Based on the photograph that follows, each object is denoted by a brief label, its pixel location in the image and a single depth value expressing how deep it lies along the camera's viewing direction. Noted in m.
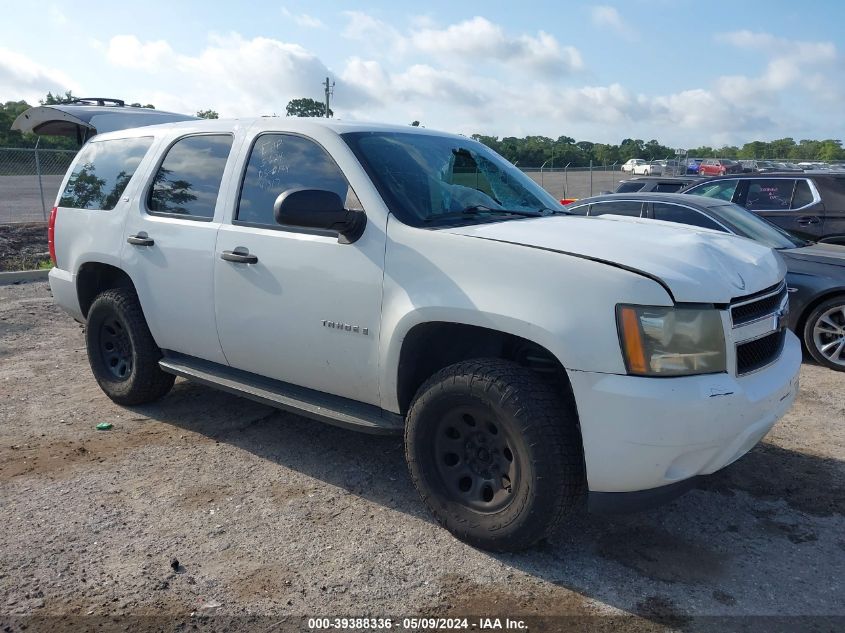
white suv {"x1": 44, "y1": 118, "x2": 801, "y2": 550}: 2.94
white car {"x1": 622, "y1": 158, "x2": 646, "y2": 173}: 50.21
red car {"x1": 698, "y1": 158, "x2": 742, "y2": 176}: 34.91
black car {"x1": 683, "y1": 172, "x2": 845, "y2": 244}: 8.67
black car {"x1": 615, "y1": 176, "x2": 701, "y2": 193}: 11.89
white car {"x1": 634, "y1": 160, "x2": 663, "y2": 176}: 40.03
